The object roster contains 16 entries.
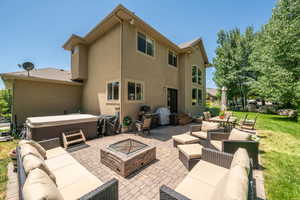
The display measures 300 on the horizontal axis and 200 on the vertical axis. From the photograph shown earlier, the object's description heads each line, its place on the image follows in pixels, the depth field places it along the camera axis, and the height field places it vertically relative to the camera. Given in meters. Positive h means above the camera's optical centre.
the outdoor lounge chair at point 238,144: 3.24 -1.18
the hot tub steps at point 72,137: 4.54 -1.48
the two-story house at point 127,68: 7.06 +2.50
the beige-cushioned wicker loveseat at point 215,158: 2.35 -1.20
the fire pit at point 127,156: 2.97 -1.44
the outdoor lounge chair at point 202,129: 4.61 -1.14
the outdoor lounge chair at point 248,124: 6.61 -1.33
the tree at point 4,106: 12.85 -0.44
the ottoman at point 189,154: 3.12 -1.41
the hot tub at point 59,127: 4.32 -1.01
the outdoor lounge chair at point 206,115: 8.48 -0.96
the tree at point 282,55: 10.91 +4.56
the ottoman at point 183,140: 4.14 -1.35
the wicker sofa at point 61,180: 1.11 -1.29
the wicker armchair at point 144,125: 6.19 -1.23
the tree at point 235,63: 18.20 +6.22
